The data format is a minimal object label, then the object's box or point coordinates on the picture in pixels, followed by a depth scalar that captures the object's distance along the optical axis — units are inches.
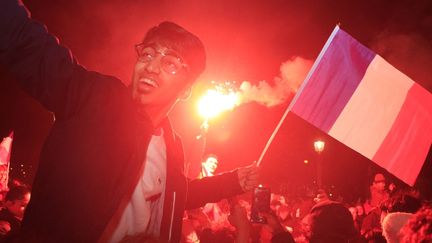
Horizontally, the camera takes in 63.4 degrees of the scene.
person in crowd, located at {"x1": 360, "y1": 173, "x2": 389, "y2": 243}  197.6
